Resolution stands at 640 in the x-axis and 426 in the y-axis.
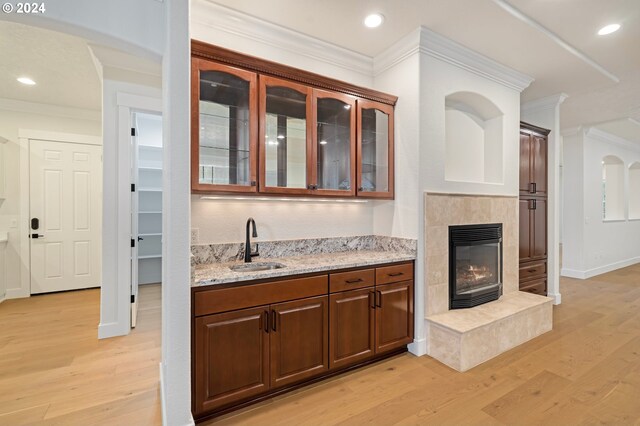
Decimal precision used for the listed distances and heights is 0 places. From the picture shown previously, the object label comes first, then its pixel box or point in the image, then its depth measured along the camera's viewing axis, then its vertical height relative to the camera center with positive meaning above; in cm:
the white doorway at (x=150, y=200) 555 +21
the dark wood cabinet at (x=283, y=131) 224 +69
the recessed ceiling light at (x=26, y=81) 385 +168
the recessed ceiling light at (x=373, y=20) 262 +169
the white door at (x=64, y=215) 475 -6
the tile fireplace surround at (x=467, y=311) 270 -101
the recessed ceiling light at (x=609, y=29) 276 +169
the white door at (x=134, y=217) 359 -7
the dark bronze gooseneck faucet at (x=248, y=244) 253 -28
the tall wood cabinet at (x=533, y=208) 409 +5
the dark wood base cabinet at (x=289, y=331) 192 -89
